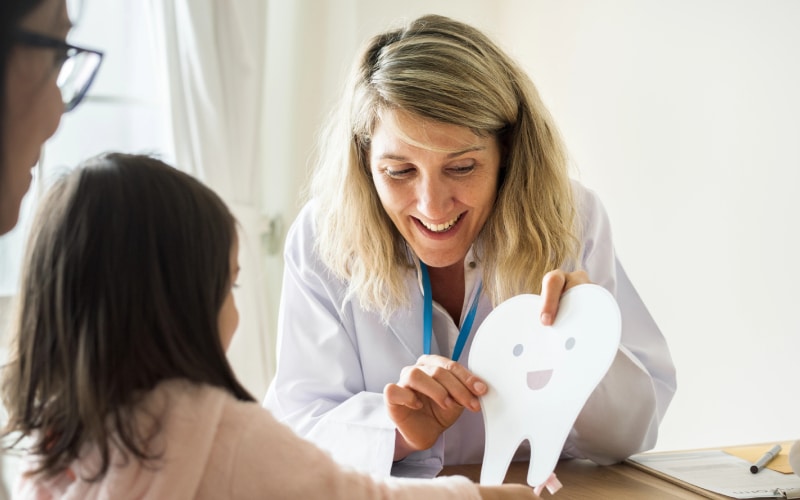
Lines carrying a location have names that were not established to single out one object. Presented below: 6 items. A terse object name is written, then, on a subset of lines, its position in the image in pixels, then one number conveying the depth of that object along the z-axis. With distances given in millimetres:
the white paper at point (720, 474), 1185
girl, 729
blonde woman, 1370
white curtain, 2684
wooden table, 1172
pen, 1308
